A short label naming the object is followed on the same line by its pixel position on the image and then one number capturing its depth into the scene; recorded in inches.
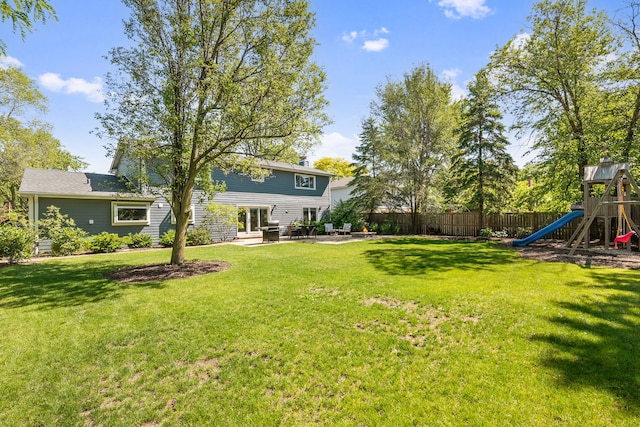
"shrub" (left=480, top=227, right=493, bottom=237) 632.3
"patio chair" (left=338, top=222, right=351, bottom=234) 775.7
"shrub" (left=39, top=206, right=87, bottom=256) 490.0
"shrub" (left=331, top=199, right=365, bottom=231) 861.2
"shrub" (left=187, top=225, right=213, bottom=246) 613.7
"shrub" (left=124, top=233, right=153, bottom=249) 563.5
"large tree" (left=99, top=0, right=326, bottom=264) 294.7
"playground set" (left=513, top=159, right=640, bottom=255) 336.5
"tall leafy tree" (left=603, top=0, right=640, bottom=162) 435.8
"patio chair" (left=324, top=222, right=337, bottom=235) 768.2
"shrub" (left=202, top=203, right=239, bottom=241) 662.5
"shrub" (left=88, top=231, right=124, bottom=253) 515.5
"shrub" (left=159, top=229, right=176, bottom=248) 595.5
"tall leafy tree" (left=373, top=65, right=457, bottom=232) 729.0
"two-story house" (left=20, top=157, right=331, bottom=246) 528.1
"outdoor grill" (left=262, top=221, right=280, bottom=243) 629.3
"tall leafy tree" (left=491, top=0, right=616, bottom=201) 466.3
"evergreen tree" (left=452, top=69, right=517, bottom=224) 674.2
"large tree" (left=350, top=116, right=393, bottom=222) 786.2
